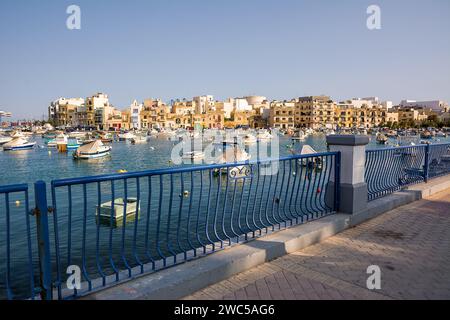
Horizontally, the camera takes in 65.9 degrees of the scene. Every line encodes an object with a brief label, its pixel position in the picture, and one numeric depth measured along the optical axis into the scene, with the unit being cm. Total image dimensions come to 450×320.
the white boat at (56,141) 7076
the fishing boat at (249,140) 8486
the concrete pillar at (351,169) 697
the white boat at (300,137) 9656
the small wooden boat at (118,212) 1719
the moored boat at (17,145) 6850
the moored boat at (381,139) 8432
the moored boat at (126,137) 9325
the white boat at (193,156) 4825
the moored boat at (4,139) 8106
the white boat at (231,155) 3540
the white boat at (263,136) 9455
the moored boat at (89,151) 5225
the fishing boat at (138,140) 8761
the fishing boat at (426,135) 9962
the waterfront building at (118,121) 15588
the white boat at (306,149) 3646
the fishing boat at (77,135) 10176
